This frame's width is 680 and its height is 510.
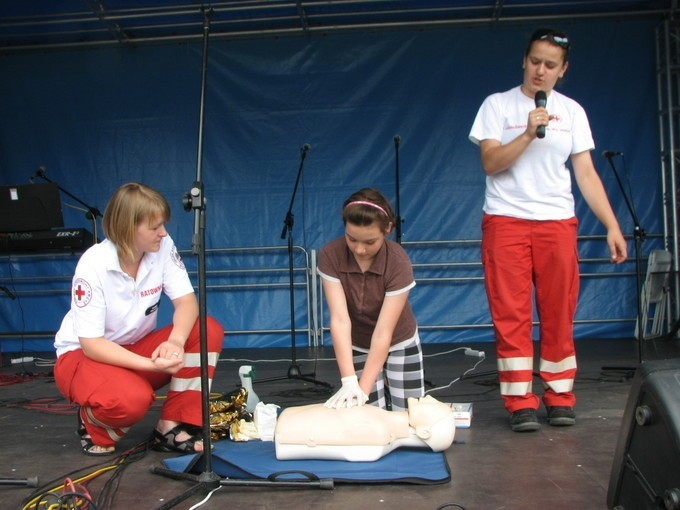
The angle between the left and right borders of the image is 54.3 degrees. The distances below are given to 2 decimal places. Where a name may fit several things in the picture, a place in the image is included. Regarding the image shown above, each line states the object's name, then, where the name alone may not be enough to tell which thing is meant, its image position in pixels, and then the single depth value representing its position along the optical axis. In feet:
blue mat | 6.12
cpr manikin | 6.52
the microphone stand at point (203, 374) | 5.70
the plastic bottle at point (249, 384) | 9.21
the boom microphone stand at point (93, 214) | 15.40
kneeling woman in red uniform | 7.30
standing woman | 8.26
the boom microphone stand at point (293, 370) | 12.12
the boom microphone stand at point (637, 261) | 11.98
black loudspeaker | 3.64
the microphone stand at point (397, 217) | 13.10
